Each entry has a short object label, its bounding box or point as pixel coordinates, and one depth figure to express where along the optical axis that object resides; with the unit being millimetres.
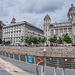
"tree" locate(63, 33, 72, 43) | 51184
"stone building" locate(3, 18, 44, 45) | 77875
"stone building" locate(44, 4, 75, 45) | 71675
